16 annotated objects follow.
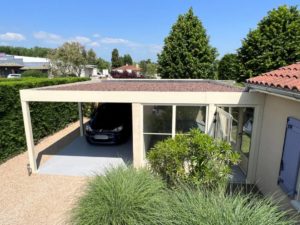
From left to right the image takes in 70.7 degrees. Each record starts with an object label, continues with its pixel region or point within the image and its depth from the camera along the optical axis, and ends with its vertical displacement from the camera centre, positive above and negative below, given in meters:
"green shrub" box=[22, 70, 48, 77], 34.39 -0.91
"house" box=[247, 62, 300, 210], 4.76 -1.66
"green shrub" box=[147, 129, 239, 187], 4.78 -2.07
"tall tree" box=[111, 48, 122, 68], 84.95 +3.96
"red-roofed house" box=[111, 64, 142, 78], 28.47 -0.80
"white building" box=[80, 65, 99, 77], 46.38 -0.57
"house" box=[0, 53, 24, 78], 41.88 +0.63
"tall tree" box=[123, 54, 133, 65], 95.19 +4.43
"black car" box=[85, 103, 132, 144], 10.05 -2.78
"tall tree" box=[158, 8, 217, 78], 19.66 +1.63
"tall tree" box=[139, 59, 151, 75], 70.00 +1.49
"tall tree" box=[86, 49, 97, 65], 42.34 +2.77
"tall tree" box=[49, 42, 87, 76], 36.44 +1.78
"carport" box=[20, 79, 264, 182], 6.73 -1.05
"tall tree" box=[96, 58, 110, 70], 71.69 +1.60
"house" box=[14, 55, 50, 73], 47.09 +1.07
